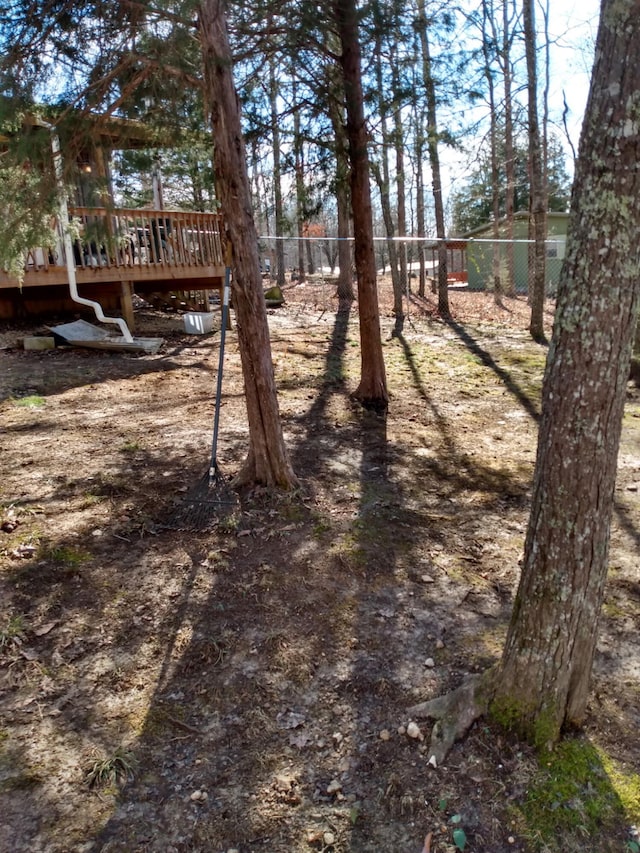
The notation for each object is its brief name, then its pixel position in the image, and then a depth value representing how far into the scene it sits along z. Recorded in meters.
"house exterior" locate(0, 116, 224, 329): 8.98
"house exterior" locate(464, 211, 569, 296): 20.72
